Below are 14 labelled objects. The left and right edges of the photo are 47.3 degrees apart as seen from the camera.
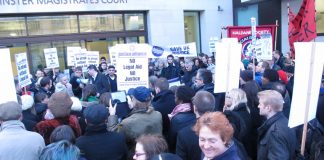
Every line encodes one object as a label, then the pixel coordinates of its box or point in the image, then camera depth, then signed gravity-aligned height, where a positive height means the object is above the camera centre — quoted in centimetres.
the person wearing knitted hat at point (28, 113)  441 -86
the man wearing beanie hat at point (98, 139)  350 -93
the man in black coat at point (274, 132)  354 -98
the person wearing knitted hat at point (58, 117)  389 -80
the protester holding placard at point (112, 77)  908 -91
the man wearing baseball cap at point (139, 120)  402 -90
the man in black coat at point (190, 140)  362 -100
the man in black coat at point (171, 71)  1156 -104
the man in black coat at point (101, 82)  888 -99
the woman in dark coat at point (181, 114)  406 -86
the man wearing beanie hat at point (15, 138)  325 -83
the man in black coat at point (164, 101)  490 -84
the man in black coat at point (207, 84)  586 -81
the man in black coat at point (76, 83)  950 -104
